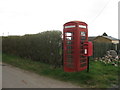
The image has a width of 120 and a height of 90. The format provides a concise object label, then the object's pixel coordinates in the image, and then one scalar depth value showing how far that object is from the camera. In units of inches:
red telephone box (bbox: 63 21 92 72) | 193.2
